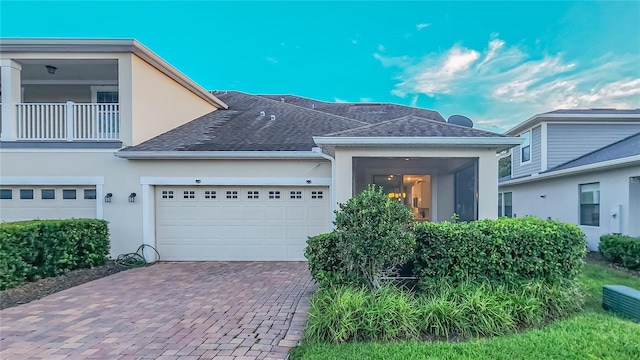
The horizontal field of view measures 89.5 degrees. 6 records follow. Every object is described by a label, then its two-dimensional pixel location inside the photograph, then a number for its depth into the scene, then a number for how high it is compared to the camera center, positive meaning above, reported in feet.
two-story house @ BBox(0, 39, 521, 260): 29.37 +0.36
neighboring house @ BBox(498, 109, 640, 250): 29.96 +0.58
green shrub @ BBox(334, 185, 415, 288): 15.80 -2.90
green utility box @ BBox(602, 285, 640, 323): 14.91 -6.10
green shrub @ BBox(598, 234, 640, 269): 25.31 -6.18
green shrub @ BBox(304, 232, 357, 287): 17.39 -4.64
